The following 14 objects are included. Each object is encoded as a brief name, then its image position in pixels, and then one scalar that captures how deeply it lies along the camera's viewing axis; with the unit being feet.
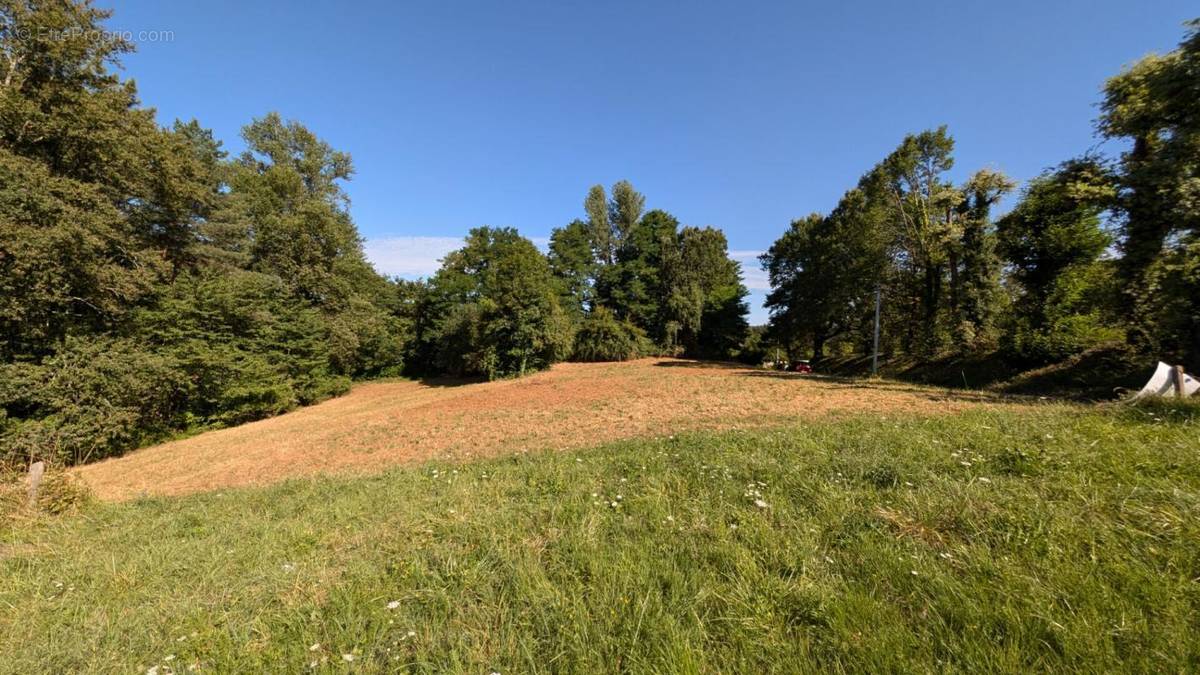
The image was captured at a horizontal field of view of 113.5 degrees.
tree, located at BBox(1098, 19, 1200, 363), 27.43
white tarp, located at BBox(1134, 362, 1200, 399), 24.59
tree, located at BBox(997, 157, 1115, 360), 47.24
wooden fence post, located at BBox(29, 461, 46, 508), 21.05
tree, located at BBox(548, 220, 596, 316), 133.18
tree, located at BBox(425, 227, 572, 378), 86.63
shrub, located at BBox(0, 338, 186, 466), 40.83
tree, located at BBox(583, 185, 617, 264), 143.02
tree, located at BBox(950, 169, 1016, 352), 58.44
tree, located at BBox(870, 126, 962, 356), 67.72
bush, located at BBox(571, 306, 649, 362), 113.91
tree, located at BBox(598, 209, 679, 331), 130.00
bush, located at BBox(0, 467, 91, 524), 20.42
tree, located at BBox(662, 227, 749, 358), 121.70
